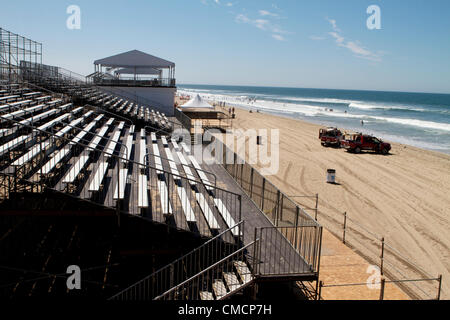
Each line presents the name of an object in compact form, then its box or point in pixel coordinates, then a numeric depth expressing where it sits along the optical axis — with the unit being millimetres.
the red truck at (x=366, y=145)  30625
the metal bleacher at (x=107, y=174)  8227
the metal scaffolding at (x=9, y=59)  19031
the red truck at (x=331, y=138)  32625
